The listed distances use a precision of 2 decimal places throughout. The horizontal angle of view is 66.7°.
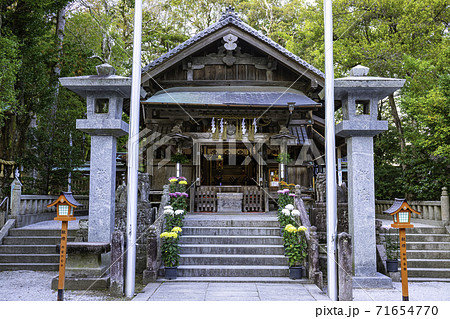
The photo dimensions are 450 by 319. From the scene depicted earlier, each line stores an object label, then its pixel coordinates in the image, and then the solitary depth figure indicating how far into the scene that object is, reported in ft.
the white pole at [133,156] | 21.44
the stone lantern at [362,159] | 24.56
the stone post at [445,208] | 38.01
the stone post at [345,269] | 20.40
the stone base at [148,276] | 25.62
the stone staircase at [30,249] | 31.86
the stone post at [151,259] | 25.63
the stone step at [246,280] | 25.75
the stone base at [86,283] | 23.45
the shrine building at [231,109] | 43.96
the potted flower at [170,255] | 26.08
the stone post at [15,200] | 37.19
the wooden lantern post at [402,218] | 19.45
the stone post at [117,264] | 21.94
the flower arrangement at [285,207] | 29.91
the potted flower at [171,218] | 29.04
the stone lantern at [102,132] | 24.91
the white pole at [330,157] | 20.59
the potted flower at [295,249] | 26.11
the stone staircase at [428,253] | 30.66
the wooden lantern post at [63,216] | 19.33
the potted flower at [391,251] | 27.68
